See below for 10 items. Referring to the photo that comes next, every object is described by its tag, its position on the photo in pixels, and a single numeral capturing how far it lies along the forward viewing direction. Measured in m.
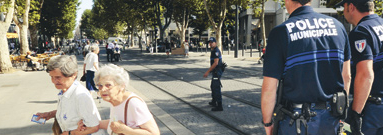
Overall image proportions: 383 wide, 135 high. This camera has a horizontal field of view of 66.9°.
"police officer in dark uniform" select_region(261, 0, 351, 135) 1.94
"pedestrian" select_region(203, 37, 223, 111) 6.47
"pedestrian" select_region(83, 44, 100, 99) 7.84
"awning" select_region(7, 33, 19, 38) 24.42
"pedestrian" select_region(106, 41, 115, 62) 21.00
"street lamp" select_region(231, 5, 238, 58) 22.84
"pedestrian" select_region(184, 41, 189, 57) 24.73
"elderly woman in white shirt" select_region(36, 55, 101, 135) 2.55
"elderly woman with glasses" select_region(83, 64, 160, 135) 2.13
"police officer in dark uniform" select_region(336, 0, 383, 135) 2.34
